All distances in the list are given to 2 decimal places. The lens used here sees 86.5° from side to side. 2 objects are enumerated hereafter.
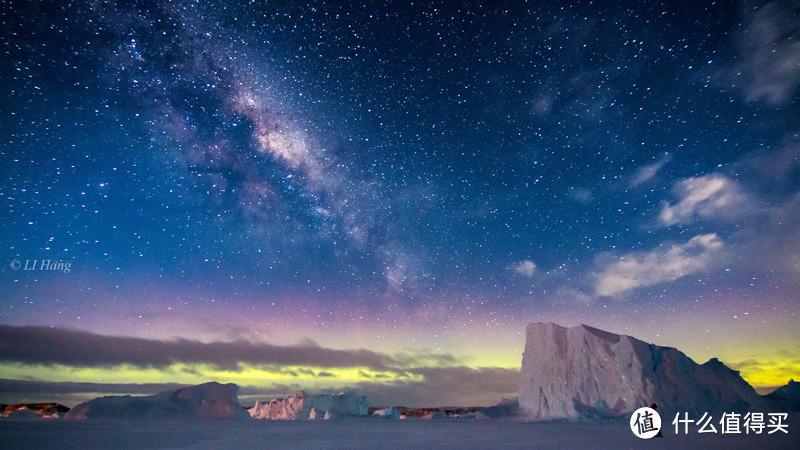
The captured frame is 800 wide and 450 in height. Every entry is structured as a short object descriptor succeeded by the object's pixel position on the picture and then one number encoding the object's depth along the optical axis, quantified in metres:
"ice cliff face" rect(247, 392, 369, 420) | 124.56
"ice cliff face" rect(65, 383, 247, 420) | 129.50
